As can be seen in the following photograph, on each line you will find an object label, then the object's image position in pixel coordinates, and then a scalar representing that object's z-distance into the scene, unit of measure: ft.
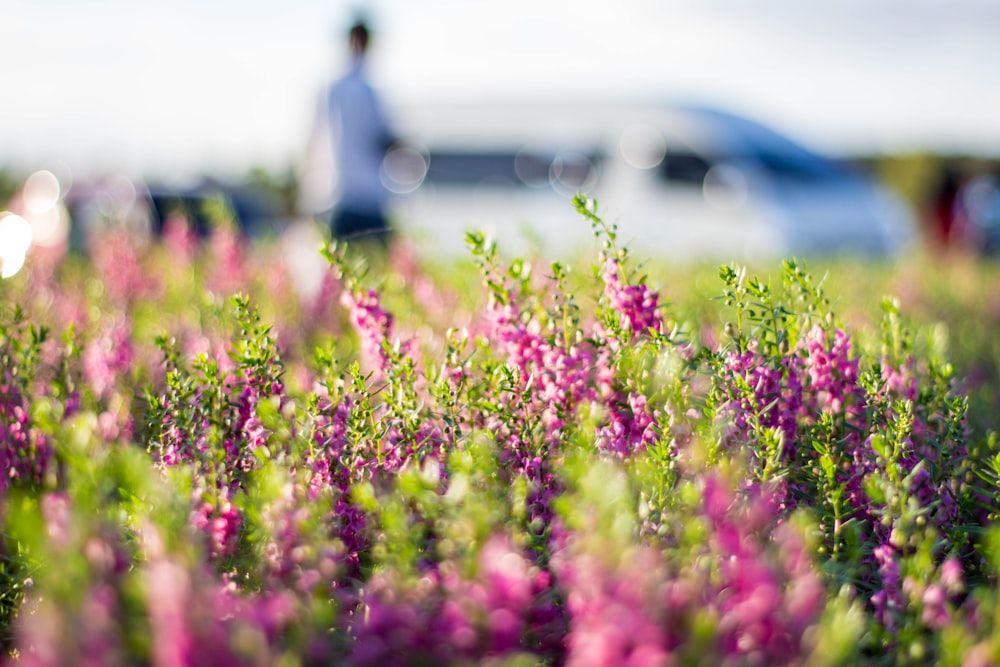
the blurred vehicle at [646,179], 45.19
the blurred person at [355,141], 24.98
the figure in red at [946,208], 90.83
